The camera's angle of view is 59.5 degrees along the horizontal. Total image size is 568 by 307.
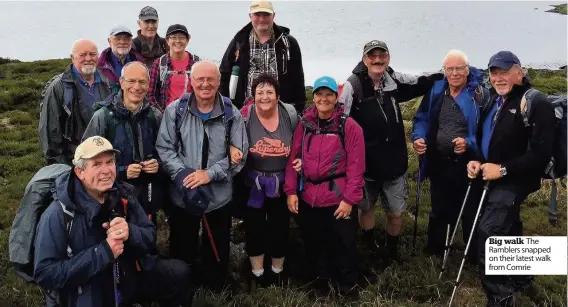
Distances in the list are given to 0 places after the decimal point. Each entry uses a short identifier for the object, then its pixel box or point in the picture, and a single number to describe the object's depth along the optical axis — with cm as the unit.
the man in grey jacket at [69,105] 672
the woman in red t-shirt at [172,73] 771
